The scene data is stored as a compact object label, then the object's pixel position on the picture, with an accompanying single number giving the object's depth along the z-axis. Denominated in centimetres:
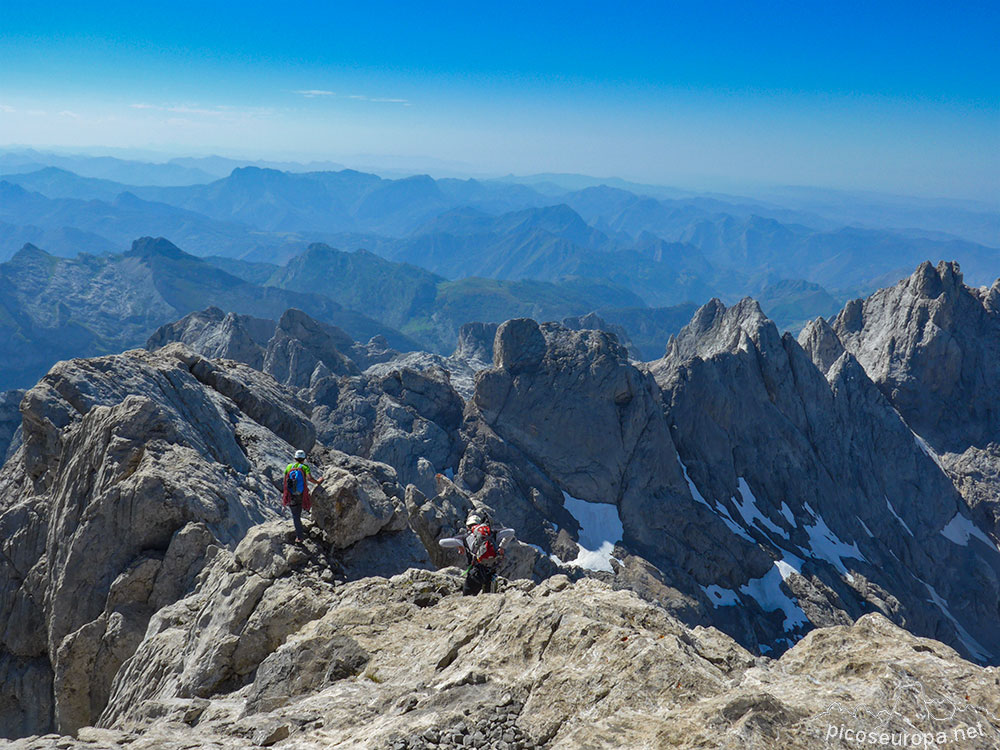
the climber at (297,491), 1892
